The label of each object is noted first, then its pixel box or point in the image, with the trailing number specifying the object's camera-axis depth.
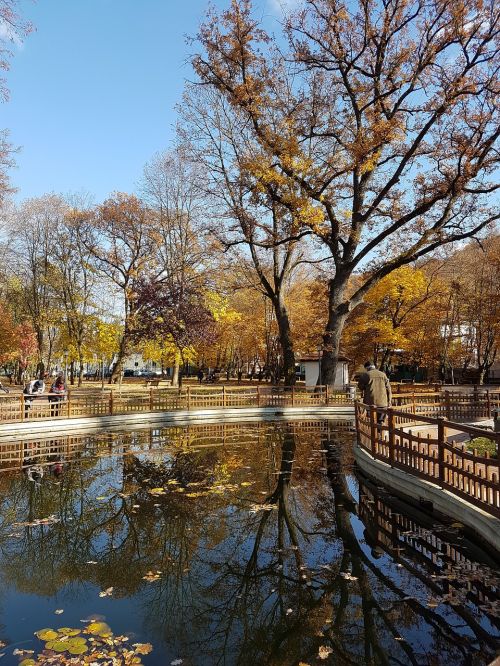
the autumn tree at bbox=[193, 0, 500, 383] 21.97
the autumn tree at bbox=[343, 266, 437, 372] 38.59
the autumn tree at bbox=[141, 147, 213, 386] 34.00
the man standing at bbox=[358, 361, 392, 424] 13.56
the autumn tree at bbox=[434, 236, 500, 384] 41.91
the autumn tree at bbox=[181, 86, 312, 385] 26.20
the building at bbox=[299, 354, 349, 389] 40.62
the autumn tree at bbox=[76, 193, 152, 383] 38.50
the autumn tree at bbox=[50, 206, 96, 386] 41.44
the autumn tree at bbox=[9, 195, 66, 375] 42.56
